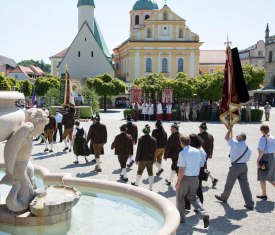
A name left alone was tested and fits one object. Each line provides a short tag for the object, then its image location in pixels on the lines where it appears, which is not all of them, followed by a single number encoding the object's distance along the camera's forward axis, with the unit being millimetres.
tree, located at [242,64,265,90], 35281
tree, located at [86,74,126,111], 46406
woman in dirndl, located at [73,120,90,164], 12391
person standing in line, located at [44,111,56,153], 15104
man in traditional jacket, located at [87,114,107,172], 11547
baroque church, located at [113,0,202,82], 63531
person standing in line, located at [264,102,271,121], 30814
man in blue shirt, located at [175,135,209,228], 6895
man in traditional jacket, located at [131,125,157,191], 9258
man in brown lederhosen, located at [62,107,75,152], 15162
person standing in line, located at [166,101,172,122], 30781
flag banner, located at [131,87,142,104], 34875
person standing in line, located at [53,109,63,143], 17703
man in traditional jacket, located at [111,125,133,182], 10195
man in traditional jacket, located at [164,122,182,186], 9555
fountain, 5419
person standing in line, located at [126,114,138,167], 12540
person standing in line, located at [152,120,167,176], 10984
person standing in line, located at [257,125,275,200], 8781
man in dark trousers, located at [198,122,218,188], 9922
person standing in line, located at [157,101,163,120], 28988
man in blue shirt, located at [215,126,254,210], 8094
